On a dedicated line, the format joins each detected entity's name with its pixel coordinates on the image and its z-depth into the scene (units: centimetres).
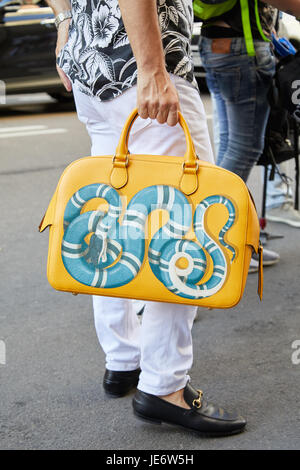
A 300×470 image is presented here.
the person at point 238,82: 464
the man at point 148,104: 356
